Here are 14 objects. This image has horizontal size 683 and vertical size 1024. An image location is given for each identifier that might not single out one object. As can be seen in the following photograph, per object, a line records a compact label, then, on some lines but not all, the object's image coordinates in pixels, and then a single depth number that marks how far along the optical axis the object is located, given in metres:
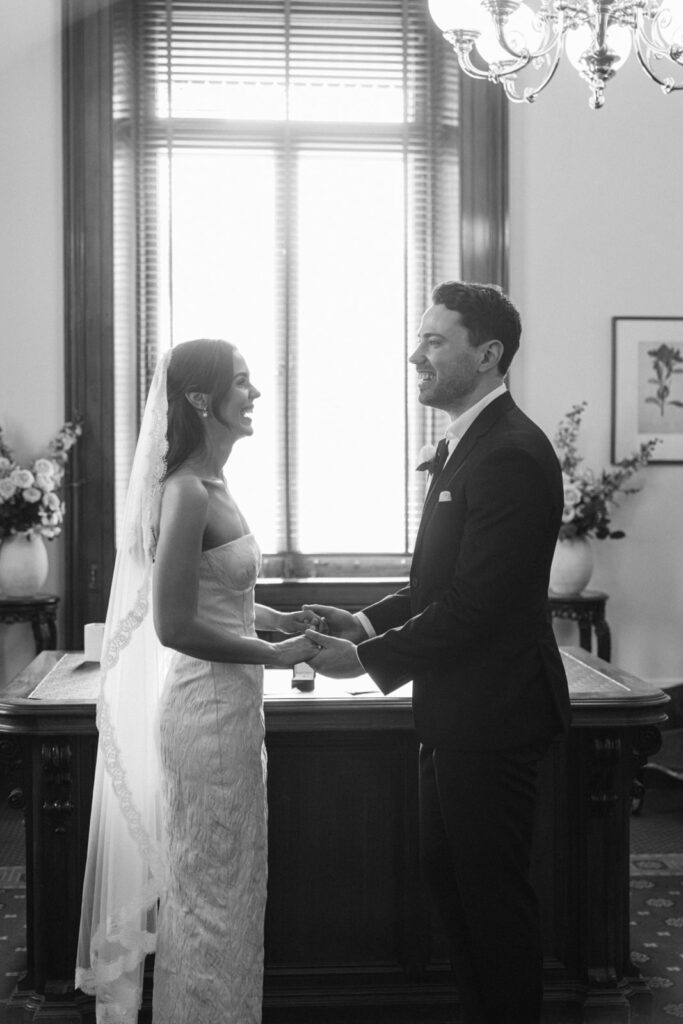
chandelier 3.20
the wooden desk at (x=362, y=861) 2.97
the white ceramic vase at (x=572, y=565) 5.35
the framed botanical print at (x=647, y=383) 5.73
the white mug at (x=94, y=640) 3.44
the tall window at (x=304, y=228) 5.72
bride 2.40
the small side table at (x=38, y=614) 5.11
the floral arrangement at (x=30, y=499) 5.04
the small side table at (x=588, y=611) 5.32
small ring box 3.09
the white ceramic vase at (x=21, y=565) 5.15
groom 2.28
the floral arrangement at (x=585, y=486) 5.31
